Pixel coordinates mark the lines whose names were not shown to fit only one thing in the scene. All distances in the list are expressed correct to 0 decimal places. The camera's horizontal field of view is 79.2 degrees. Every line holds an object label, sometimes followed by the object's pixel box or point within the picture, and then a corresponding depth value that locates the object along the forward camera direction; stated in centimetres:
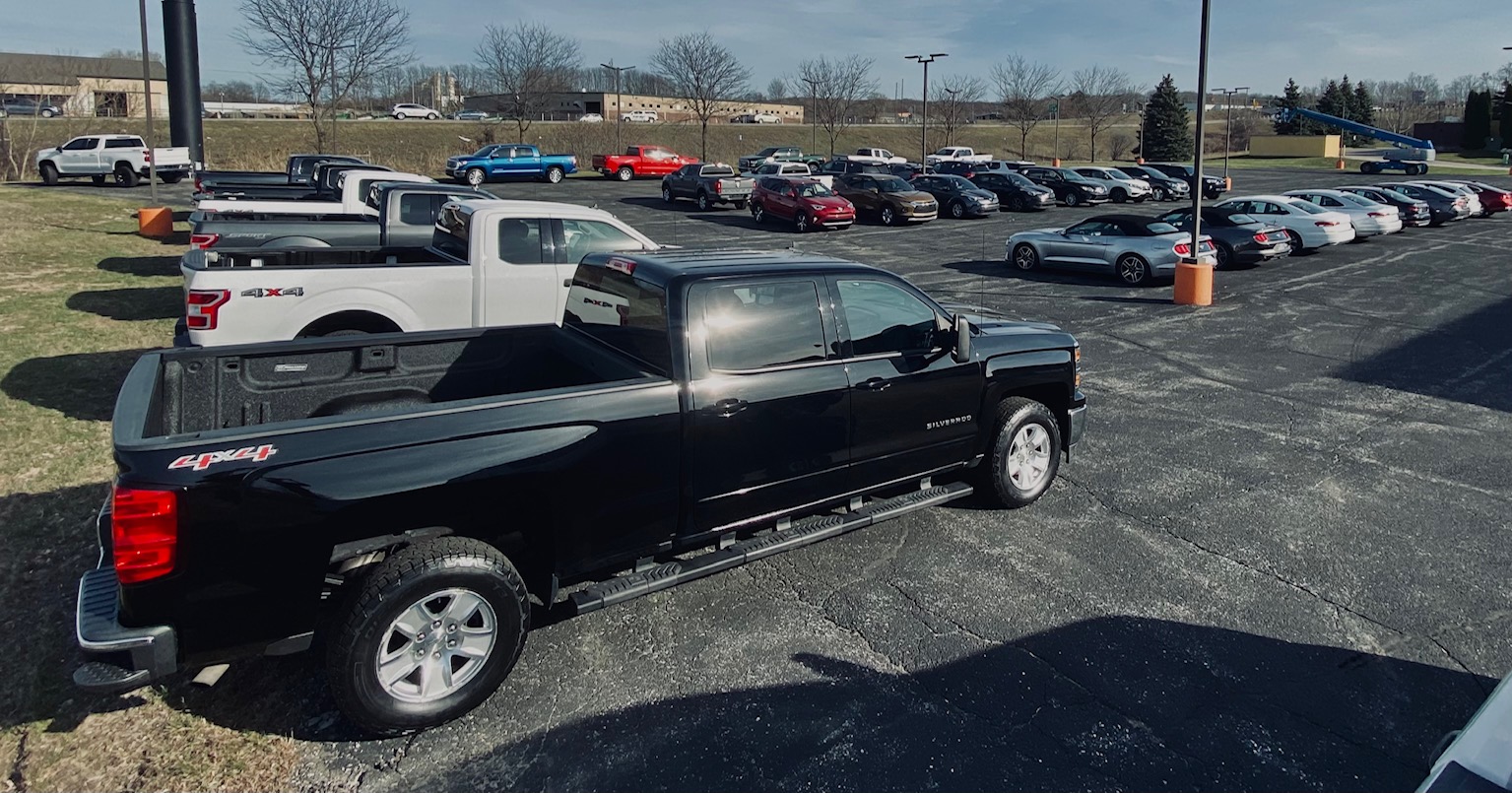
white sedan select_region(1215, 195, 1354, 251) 2269
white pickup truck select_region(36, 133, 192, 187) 3397
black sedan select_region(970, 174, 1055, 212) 3512
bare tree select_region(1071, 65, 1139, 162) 7668
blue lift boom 5866
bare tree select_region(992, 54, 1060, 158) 7019
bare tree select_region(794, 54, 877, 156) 6656
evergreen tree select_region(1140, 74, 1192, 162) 7406
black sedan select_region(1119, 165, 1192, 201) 4084
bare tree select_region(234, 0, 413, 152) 3388
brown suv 2977
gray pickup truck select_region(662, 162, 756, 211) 3297
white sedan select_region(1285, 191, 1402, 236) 2550
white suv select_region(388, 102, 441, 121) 8369
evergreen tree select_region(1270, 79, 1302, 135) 8625
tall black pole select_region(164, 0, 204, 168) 3353
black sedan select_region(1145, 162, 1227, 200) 4012
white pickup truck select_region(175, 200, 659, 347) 752
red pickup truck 4353
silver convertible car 1772
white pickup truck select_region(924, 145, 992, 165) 5219
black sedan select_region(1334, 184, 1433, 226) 2875
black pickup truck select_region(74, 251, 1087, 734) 336
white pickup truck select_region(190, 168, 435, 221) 1392
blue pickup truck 3800
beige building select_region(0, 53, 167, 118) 6162
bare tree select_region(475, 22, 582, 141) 5431
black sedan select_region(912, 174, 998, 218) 3206
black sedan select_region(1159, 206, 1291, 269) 2017
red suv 2788
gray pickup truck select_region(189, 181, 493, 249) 1145
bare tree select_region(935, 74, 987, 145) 7419
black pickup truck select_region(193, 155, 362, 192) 1988
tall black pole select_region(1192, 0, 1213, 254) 1577
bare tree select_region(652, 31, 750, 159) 5800
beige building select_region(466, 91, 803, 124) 10988
